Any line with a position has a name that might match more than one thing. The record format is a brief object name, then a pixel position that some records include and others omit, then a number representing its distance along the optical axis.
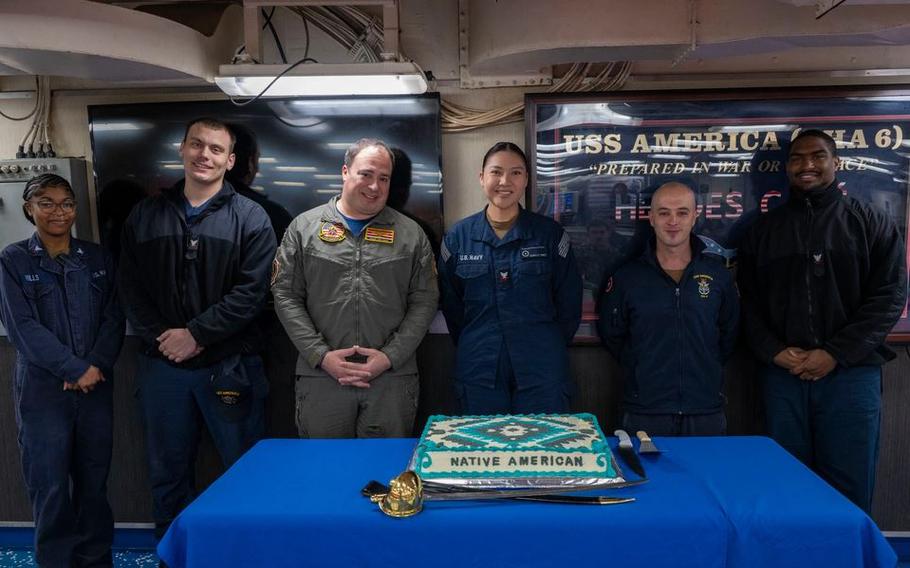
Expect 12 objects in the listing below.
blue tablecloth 1.38
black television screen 3.02
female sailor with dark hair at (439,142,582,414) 2.66
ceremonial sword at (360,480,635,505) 1.46
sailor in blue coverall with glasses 2.66
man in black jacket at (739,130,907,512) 2.64
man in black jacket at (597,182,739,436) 2.58
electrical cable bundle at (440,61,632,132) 2.98
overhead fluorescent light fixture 2.42
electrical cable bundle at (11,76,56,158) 3.13
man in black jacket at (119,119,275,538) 2.71
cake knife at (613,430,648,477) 1.61
